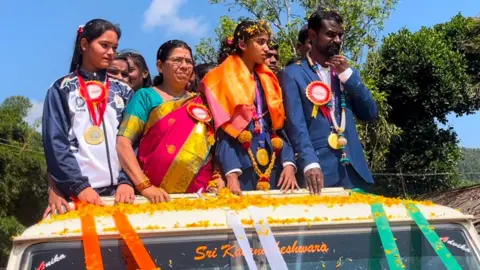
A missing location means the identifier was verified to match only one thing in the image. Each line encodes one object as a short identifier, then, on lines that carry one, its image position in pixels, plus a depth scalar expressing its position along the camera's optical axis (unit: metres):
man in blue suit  3.63
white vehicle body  2.43
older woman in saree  3.46
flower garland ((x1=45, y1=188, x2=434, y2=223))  2.64
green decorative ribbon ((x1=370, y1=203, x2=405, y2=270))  2.53
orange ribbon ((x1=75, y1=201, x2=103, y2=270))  2.36
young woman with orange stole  3.55
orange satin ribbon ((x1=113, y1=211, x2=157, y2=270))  2.37
